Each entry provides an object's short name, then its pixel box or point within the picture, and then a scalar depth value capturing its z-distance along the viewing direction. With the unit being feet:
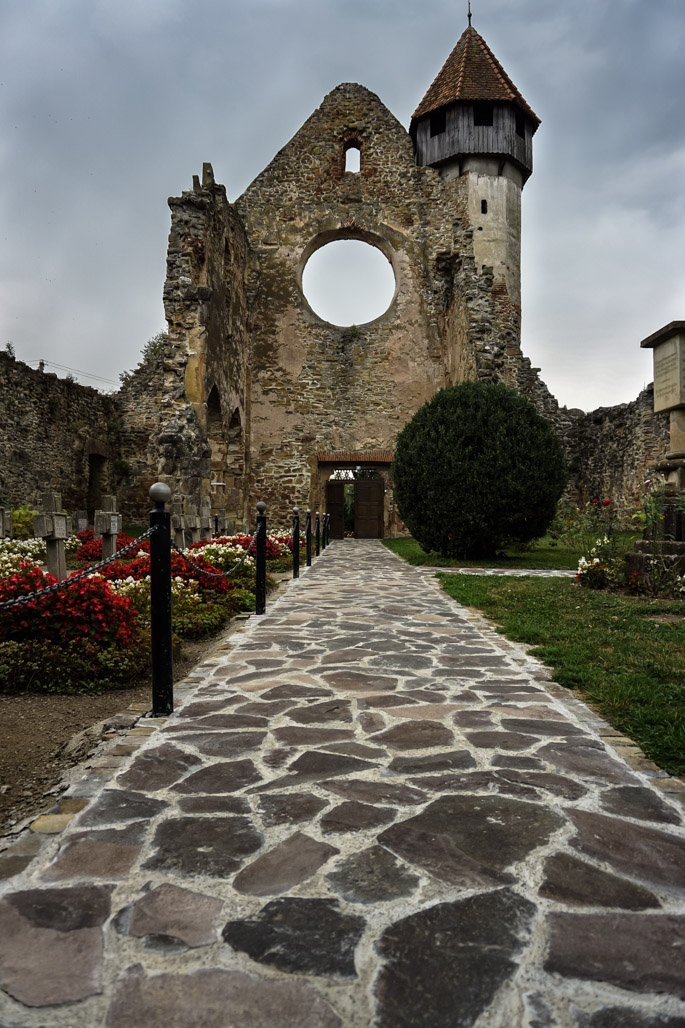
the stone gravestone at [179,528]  35.50
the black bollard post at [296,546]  33.62
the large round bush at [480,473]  40.29
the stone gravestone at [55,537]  22.51
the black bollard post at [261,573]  22.86
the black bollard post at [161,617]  11.82
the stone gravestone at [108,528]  28.96
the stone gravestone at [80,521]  45.50
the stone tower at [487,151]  69.05
